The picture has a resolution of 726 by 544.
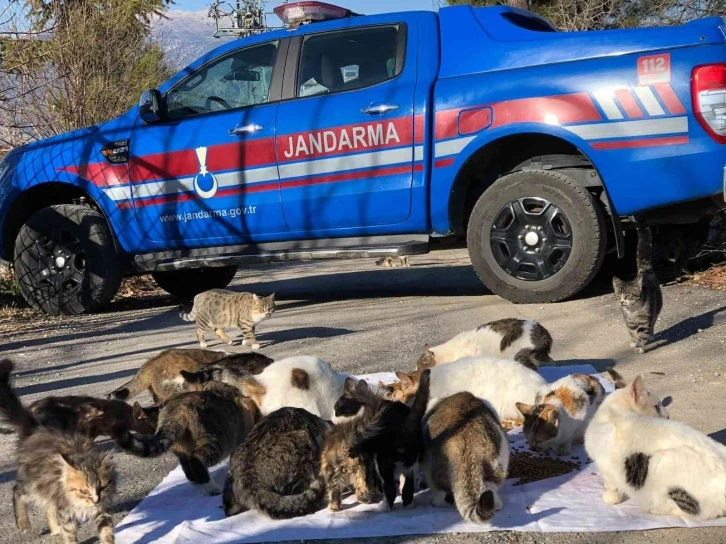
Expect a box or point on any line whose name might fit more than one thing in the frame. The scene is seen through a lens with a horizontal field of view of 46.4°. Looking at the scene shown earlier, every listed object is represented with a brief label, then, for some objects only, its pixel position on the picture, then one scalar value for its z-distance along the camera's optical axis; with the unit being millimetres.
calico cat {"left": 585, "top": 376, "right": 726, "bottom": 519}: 3441
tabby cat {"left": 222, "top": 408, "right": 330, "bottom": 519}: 3730
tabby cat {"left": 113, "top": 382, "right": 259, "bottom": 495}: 3922
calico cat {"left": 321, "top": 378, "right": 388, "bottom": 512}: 3832
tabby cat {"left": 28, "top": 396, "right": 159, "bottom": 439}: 3859
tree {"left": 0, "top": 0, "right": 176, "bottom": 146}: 13484
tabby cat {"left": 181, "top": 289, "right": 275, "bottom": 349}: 7516
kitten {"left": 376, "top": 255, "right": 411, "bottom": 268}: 12867
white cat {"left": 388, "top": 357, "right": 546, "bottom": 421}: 4797
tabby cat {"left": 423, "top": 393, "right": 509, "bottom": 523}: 3607
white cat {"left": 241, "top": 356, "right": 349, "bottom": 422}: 4574
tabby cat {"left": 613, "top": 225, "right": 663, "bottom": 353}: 6242
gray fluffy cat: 3387
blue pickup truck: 6891
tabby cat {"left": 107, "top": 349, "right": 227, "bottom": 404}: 5309
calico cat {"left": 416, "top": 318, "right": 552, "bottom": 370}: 5707
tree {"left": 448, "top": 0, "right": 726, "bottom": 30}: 15922
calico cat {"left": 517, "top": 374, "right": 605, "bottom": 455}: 4391
